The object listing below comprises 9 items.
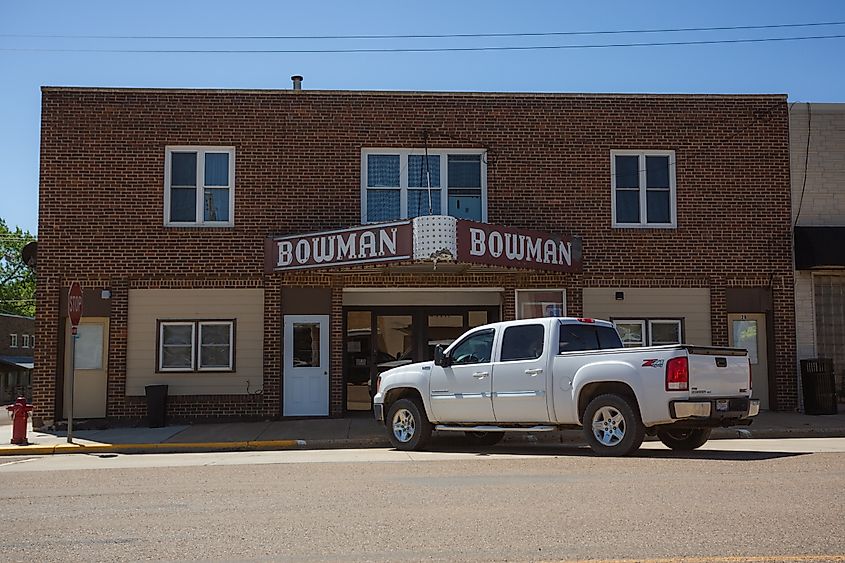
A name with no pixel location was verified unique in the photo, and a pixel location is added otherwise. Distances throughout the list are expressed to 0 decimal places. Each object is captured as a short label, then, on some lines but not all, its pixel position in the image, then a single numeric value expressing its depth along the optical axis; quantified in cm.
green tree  7219
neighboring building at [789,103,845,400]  1956
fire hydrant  1597
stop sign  1551
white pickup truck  1160
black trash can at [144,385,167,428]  1802
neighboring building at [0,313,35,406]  4581
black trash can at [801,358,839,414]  1875
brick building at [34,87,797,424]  1867
